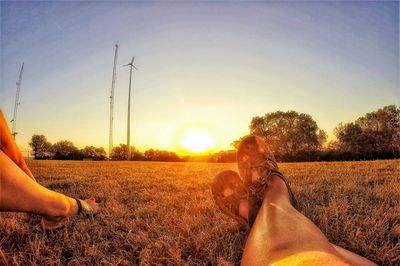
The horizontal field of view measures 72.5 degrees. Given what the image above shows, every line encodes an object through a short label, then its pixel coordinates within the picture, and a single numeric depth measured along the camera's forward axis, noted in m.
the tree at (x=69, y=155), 31.91
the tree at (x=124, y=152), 34.76
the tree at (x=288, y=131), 51.50
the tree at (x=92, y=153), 29.55
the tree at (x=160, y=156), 30.70
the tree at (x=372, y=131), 45.62
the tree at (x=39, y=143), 65.62
